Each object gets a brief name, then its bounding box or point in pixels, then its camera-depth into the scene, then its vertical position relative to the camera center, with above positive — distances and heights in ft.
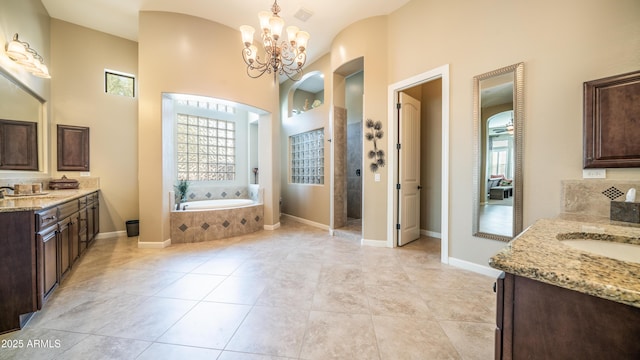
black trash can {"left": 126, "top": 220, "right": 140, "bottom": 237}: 13.99 -2.94
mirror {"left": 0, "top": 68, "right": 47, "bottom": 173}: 8.50 +2.37
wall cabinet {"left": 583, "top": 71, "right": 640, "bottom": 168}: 5.79 +1.43
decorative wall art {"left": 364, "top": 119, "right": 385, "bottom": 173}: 12.22 +2.06
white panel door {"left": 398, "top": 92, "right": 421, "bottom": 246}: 12.17 +0.40
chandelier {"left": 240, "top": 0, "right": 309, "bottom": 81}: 8.08 +5.17
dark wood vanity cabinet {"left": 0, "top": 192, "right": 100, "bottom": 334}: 5.68 -2.17
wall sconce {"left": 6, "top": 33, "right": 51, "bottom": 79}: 8.34 +4.60
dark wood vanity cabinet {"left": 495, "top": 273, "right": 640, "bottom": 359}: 1.82 -1.29
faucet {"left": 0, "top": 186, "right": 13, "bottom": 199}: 7.37 -0.33
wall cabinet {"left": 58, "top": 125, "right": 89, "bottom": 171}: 12.46 +1.72
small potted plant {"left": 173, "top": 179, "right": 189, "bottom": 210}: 15.33 -0.77
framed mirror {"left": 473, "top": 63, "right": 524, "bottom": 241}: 7.91 +0.92
